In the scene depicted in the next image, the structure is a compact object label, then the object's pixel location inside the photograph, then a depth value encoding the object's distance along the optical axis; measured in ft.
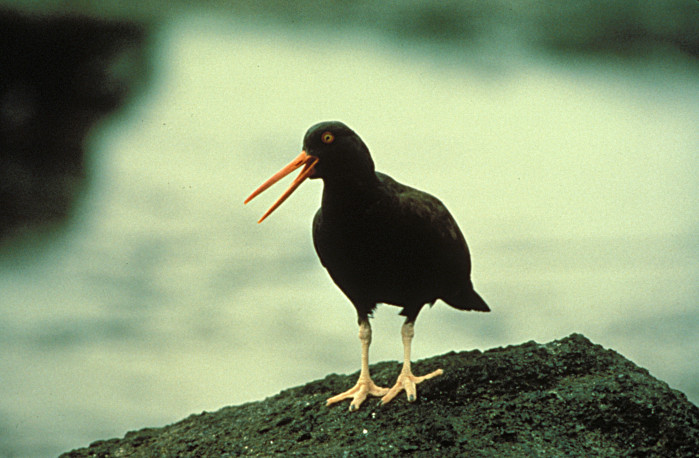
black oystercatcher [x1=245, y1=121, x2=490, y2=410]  24.59
